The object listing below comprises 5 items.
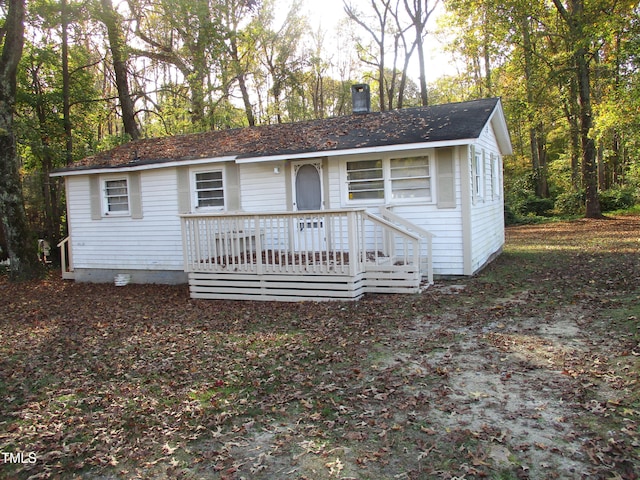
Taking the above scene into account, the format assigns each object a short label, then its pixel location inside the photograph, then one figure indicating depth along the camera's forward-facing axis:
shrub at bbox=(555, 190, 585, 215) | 25.19
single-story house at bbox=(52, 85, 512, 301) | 8.86
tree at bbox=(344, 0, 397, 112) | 27.09
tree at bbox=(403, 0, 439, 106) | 25.89
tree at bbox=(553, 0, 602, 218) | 20.66
